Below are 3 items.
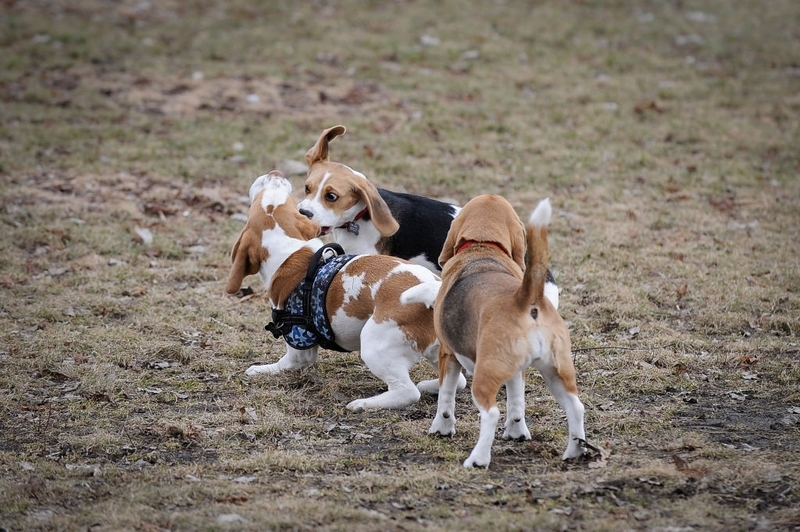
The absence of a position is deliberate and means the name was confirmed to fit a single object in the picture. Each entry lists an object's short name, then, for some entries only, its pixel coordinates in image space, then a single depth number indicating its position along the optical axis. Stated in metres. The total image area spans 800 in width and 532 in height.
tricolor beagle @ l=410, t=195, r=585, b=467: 9.84
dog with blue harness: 12.70
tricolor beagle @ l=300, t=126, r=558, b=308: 14.70
